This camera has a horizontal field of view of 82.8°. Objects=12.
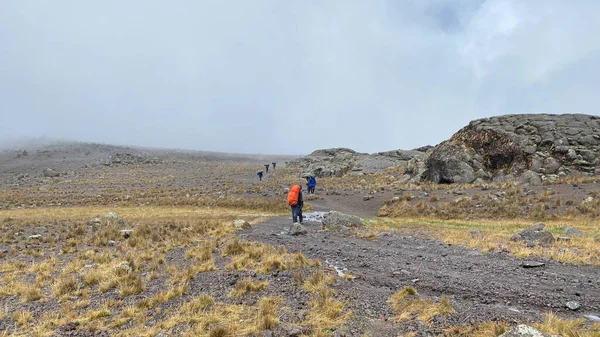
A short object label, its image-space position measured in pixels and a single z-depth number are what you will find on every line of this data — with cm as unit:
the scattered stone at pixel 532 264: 938
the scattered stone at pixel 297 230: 1582
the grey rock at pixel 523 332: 475
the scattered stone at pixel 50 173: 7155
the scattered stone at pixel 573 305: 643
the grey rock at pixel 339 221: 1782
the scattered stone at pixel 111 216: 2514
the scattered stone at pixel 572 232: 1399
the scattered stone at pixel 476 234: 1435
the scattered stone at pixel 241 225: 1852
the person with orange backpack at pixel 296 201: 1888
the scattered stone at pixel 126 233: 1722
